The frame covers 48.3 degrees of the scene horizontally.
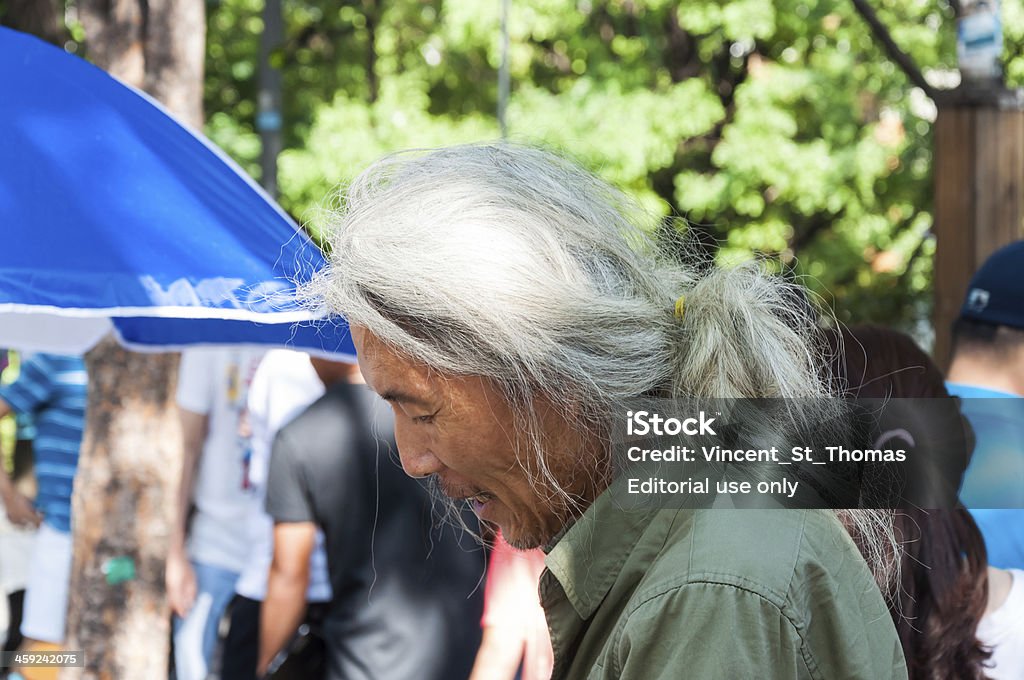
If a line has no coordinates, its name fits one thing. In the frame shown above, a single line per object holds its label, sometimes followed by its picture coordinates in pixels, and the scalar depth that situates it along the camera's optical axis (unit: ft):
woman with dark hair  6.71
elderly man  4.11
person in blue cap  7.88
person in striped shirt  13.57
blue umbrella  6.27
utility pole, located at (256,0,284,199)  26.84
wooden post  12.27
